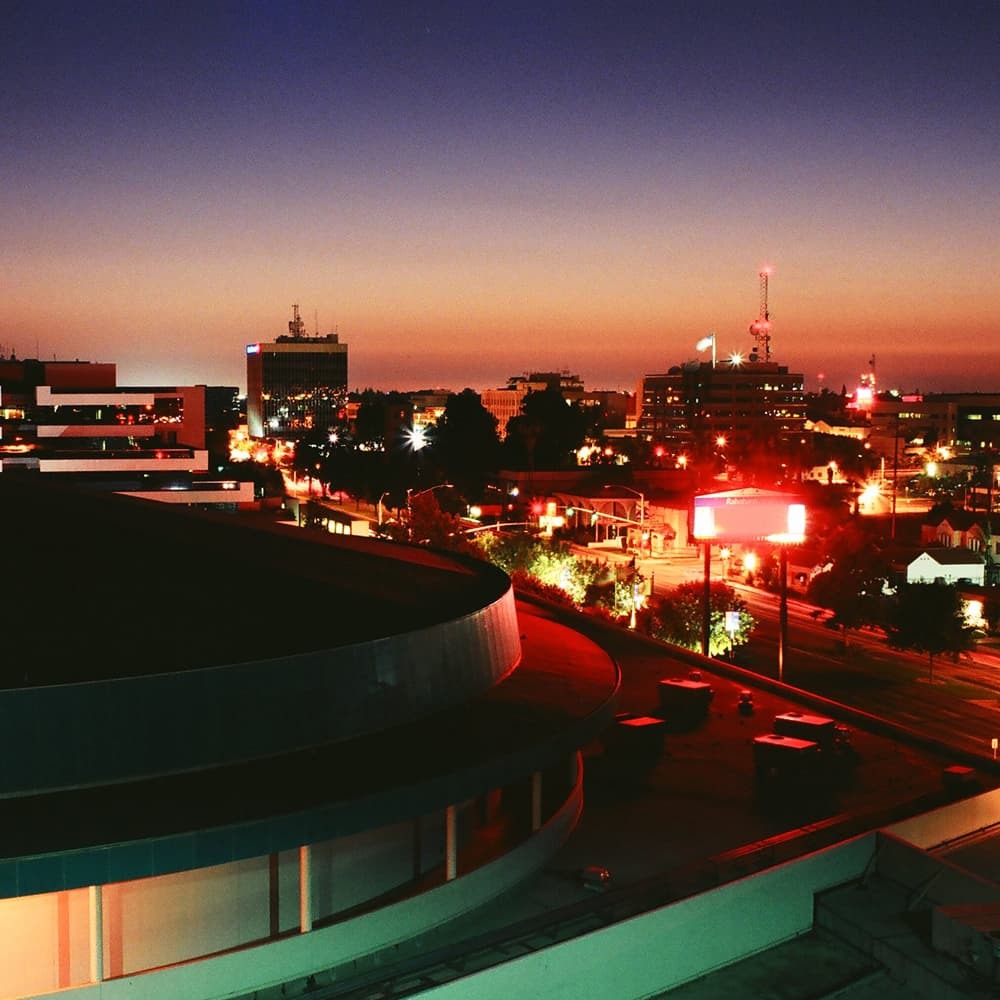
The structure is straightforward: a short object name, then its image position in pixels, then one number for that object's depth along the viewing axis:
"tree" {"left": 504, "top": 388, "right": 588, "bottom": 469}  178.00
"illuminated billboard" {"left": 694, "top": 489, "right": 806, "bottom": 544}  60.75
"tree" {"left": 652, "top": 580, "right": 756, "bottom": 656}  65.81
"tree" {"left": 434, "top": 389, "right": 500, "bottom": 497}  169.25
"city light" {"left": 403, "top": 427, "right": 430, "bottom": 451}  173.91
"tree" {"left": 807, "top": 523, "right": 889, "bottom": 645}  76.25
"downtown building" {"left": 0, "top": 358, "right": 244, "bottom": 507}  112.81
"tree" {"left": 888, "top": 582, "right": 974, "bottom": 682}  68.12
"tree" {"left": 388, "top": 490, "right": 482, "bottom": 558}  81.38
